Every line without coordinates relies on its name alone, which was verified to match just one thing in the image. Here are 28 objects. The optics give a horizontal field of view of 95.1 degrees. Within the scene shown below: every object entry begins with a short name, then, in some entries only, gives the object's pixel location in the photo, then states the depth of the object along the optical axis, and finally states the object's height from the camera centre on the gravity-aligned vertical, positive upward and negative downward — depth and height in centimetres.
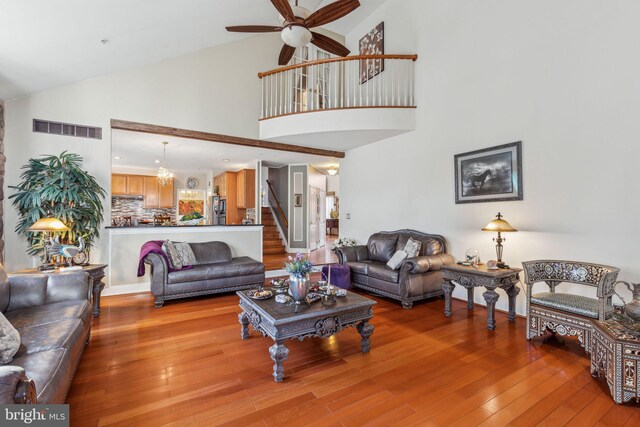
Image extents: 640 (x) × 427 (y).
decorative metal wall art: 582 +348
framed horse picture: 372 +57
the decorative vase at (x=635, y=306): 212 -67
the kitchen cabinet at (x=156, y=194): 909 +70
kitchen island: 460 -43
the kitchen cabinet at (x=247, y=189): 816 +76
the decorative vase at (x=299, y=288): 261 -64
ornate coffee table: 225 -87
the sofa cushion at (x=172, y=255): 423 -57
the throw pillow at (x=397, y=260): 418 -64
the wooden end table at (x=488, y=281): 325 -77
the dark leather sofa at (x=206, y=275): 407 -87
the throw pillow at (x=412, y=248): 433 -48
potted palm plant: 373 +25
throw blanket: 414 -50
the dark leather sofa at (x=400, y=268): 396 -77
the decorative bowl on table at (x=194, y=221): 584 -11
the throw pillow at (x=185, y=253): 441 -58
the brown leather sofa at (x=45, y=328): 116 -76
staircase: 799 -58
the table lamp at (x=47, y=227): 322 -12
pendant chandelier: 648 +101
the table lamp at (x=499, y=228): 351 -15
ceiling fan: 323 +227
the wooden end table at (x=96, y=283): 347 -82
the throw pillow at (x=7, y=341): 156 -69
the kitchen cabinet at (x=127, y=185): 873 +94
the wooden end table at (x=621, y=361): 194 -99
